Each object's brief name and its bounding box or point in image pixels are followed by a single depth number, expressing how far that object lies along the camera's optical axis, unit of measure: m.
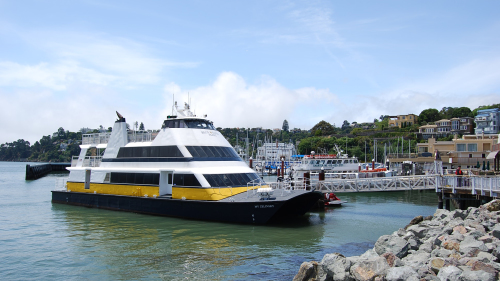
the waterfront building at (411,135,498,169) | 55.09
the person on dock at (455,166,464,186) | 23.14
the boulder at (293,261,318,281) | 10.50
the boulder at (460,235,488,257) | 10.77
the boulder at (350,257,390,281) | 9.69
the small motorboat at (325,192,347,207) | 29.16
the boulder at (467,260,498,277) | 8.87
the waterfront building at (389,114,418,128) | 113.94
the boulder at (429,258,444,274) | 9.96
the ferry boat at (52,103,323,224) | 19.92
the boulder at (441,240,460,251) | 11.61
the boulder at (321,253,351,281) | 10.05
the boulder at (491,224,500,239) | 12.23
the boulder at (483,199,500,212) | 17.53
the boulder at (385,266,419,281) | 8.95
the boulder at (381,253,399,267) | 10.48
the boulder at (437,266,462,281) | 8.74
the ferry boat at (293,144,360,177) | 56.47
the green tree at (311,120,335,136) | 124.00
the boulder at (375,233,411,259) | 12.11
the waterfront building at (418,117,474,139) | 93.62
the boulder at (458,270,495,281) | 8.36
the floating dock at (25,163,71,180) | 66.45
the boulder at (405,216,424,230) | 17.86
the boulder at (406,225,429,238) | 14.44
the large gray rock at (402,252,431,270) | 10.21
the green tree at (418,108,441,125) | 112.84
